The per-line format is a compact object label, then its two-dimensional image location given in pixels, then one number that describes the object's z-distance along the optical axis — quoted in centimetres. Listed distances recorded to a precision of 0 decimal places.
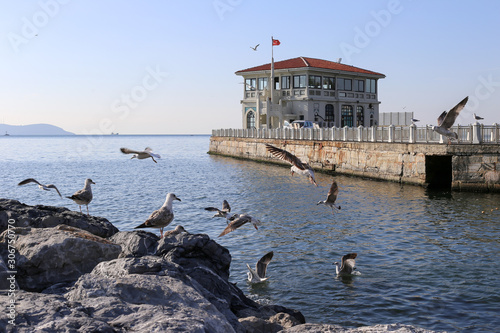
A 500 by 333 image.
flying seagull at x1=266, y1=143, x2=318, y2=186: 956
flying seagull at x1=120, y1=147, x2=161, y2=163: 914
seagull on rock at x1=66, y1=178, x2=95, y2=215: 1298
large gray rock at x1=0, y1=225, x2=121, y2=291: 762
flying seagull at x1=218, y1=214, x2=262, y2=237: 902
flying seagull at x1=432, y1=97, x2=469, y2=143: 1328
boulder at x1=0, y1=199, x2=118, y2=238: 1055
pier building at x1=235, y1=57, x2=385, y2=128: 5406
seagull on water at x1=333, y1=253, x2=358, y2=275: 1127
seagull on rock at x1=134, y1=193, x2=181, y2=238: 948
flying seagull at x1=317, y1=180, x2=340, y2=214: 1065
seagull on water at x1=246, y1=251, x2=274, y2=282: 1093
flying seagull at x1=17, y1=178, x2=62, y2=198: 1155
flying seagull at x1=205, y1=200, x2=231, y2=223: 1096
